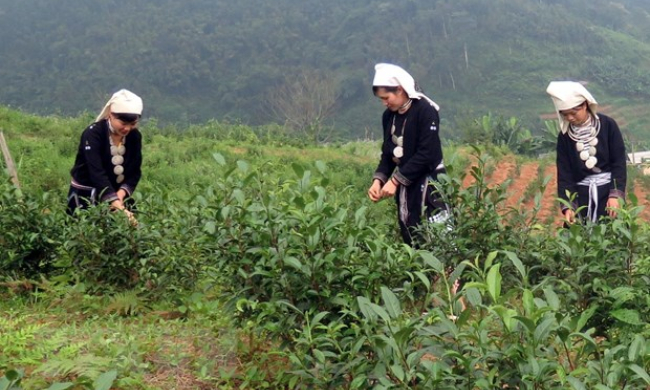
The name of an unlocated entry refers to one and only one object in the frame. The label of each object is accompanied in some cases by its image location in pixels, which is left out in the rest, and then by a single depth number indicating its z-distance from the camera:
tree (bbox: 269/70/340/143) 53.31
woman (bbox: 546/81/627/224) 4.74
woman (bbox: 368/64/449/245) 4.62
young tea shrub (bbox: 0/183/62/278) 4.89
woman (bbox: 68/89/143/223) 4.92
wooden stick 6.22
